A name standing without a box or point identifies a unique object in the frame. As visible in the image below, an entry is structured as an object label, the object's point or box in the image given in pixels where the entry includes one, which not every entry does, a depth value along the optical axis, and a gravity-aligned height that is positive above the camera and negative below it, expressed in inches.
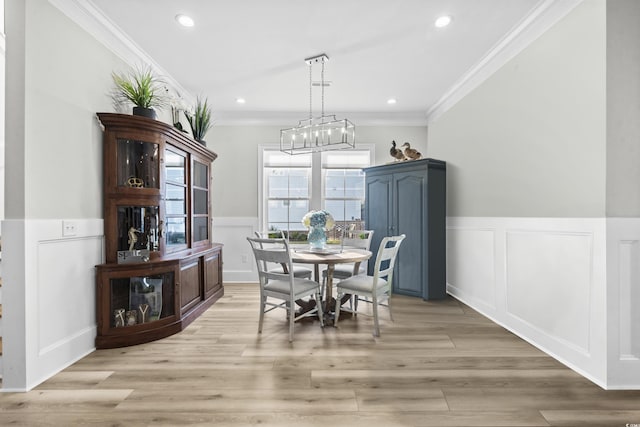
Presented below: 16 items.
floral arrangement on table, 129.9 -5.7
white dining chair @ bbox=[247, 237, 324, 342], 104.5 -27.1
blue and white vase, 132.3 -11.5
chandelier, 152.7 +48.7
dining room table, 110.6 -17.2
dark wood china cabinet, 100.3 -9.2
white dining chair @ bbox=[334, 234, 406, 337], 109.0 -27.8
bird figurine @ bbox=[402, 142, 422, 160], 168.6 +32.2
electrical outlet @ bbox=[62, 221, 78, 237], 86.4 -4.5
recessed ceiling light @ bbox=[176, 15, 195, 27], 99.0 +63.6
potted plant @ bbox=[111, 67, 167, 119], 106.6 +42.5
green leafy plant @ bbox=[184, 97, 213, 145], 143.9 +42.8
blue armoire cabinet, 155.7 -5.0
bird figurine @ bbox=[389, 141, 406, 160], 173.6 +33.0
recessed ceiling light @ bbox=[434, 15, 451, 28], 99.3 +63.4
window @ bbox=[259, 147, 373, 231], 197.0 +16.8
